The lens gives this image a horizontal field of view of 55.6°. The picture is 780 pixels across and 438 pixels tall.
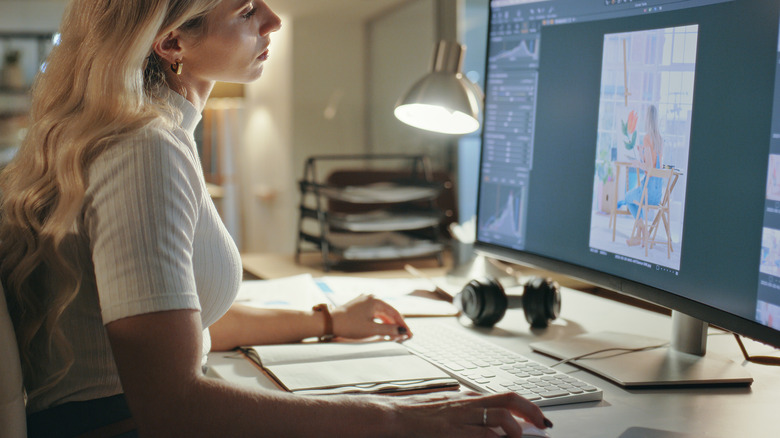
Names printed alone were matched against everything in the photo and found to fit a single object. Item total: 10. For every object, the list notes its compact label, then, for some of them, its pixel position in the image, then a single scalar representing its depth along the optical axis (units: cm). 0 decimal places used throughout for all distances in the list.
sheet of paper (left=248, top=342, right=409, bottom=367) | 104
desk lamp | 139
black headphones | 123
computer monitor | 82
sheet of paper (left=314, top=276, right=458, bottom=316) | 134
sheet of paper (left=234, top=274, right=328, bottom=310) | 137
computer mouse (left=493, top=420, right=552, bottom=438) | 75
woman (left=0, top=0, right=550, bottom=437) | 71
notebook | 90
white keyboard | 88
